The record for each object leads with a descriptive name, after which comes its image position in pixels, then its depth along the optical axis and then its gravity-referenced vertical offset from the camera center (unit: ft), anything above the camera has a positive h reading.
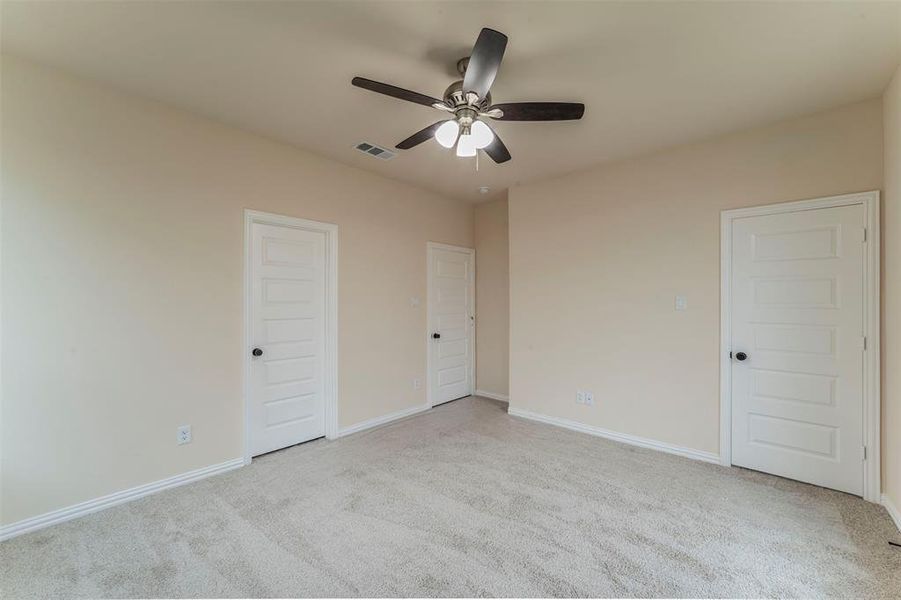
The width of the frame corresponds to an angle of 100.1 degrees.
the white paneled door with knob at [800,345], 8.38 -1.02
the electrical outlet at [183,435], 8.88 -3.19
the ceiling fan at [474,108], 5.57 +3.36
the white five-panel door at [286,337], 10.36 -1.07
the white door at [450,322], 15.31 -0.89
